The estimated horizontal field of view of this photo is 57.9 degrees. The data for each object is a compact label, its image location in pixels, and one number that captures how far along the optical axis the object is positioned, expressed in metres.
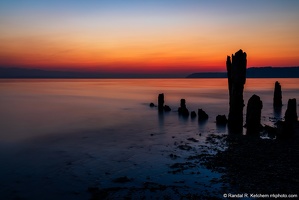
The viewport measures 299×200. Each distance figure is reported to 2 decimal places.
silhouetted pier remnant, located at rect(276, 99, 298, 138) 15.95
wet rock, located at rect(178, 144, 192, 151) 15.59
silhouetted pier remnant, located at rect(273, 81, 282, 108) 41.53
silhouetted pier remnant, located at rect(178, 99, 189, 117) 31.47
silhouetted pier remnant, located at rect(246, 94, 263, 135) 18.67
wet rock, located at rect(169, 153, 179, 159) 13.98
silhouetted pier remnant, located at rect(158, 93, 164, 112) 37.33
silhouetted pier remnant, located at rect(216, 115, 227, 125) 24.47
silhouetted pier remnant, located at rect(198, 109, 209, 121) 27.80
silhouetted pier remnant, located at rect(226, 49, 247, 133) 18.86
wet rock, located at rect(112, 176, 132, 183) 10.69
